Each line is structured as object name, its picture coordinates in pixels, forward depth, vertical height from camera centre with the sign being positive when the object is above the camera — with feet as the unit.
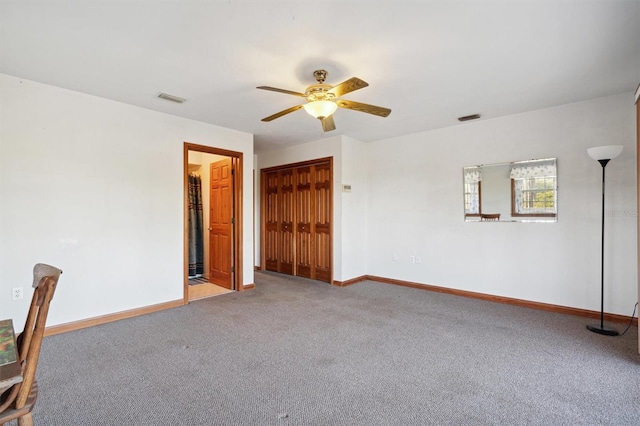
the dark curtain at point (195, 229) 18.61 -1.13
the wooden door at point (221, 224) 15.79 -0.71
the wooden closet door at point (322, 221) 17.04 -0.64
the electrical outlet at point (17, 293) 9.37 -2.48
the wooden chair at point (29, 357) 3.83 -1.85
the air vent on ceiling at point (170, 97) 10.67 +4.01
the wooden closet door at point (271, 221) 20.29 -0.74
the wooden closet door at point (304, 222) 18.10 -0.73
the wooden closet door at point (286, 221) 19.20 -0.70
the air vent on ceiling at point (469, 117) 13.00 +3.93
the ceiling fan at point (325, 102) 8.12 +3.01
